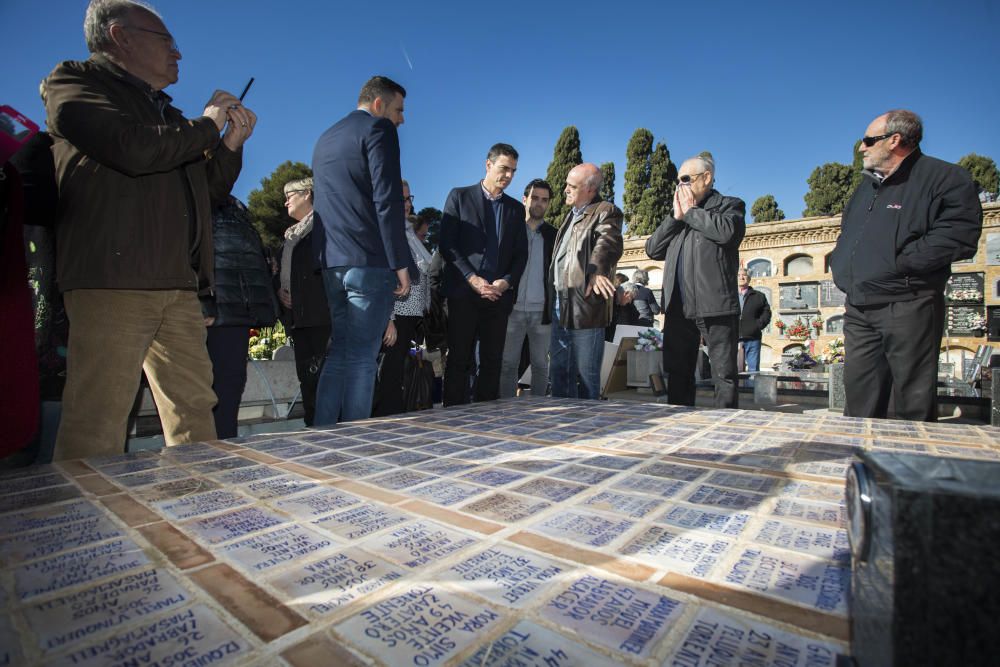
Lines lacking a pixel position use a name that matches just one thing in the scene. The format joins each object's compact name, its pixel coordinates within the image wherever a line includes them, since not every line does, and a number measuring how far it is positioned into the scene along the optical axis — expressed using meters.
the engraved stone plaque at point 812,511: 1.01
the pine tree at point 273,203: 22.22
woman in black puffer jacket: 2.53
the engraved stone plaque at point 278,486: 1.16
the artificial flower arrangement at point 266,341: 4.57
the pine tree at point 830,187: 30.17
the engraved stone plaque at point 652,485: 1.20
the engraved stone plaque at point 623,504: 1.06
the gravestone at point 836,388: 4.56
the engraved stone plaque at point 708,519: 0.97
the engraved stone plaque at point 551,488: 1.16
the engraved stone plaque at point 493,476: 1.28
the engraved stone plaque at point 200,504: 1.03
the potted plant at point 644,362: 5.86
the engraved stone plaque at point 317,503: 1.04
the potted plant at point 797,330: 17.72
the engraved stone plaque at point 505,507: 1.03
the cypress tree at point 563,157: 27.47
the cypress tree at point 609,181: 30.55
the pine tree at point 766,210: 35.79
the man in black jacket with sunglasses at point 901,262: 2.60
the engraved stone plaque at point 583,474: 1.30
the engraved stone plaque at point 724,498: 1.12
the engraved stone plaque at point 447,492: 1.13
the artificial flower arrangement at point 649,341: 6.06
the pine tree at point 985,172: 28.78
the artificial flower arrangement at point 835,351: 6.93
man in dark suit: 3.46
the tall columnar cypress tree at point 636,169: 28.19
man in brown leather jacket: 3.45
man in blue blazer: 2.50
